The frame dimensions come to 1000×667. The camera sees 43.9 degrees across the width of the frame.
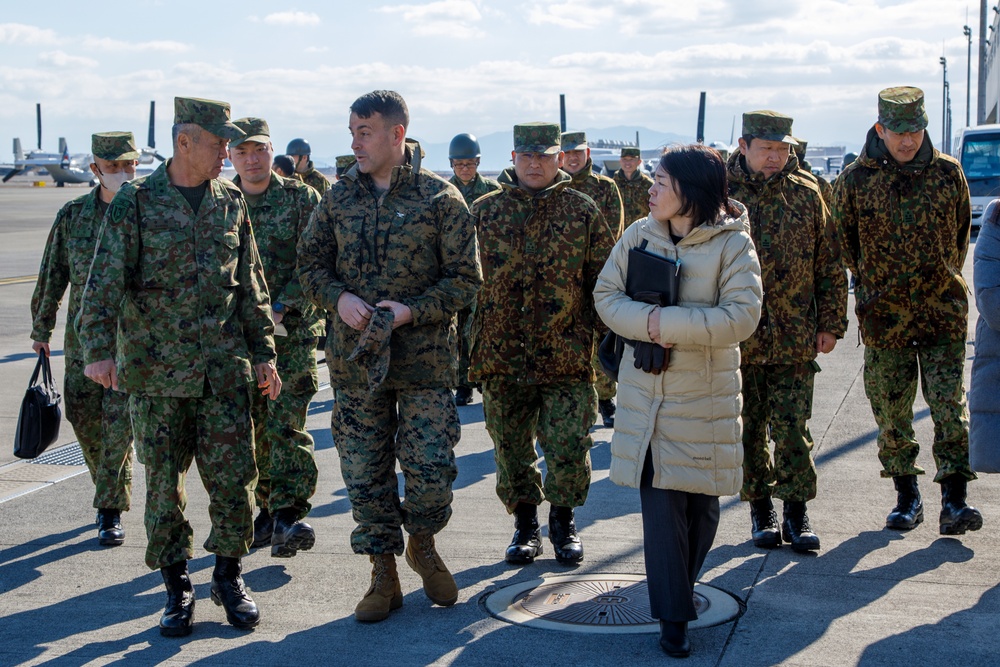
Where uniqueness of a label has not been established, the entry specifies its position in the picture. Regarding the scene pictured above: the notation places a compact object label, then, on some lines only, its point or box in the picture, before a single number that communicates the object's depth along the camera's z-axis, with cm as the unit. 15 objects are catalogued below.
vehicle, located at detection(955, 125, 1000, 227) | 3073
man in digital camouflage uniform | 509
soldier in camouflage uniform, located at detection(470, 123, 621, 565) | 579
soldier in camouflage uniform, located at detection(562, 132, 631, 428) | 892
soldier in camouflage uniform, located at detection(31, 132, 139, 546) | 621
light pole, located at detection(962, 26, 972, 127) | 7756
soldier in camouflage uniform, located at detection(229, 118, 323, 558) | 613
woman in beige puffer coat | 451
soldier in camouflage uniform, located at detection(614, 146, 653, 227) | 1478
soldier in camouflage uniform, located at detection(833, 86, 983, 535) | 612
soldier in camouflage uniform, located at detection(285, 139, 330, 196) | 1133
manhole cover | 492
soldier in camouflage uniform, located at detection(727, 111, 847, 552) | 584
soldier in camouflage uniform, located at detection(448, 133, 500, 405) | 1029
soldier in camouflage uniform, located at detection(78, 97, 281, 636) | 489
